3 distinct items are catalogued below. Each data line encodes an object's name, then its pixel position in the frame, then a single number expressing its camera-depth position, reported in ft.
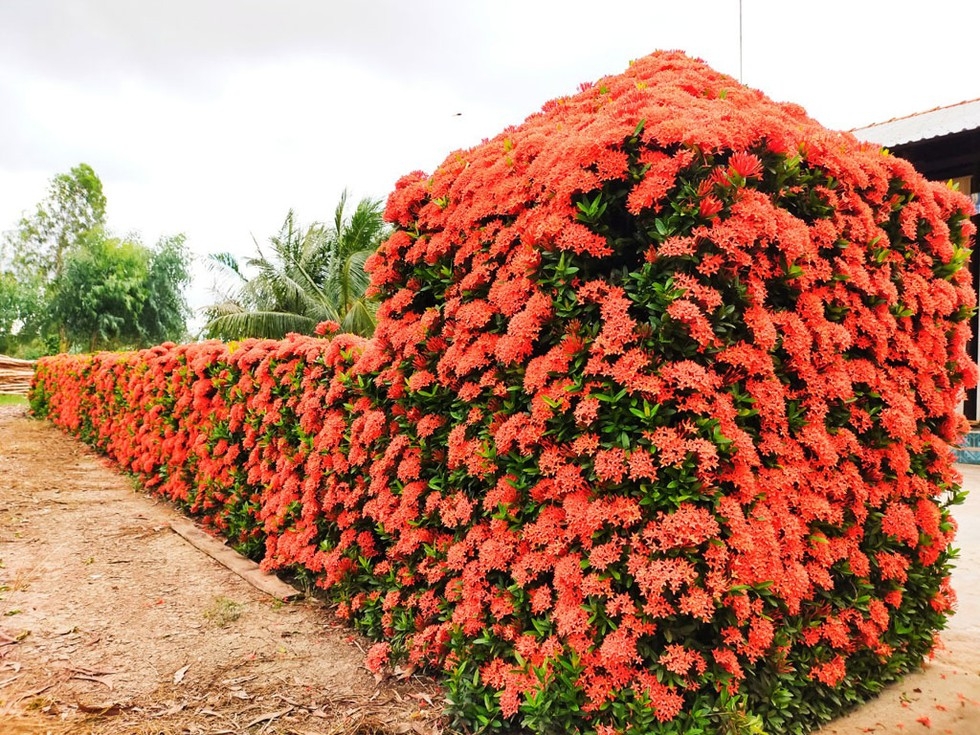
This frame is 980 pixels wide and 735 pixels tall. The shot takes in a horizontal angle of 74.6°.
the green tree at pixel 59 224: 126.00
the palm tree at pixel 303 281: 51.90
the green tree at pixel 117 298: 94.63
